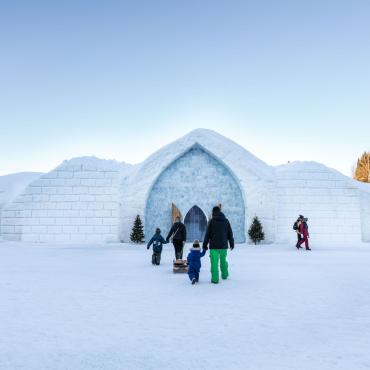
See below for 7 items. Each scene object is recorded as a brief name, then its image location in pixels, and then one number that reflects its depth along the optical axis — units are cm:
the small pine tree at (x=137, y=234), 1938
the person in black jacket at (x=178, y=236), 1050
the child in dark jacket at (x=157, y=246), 1055
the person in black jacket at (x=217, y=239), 742
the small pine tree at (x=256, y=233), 1973
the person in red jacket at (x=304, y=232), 1628
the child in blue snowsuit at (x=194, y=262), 734
